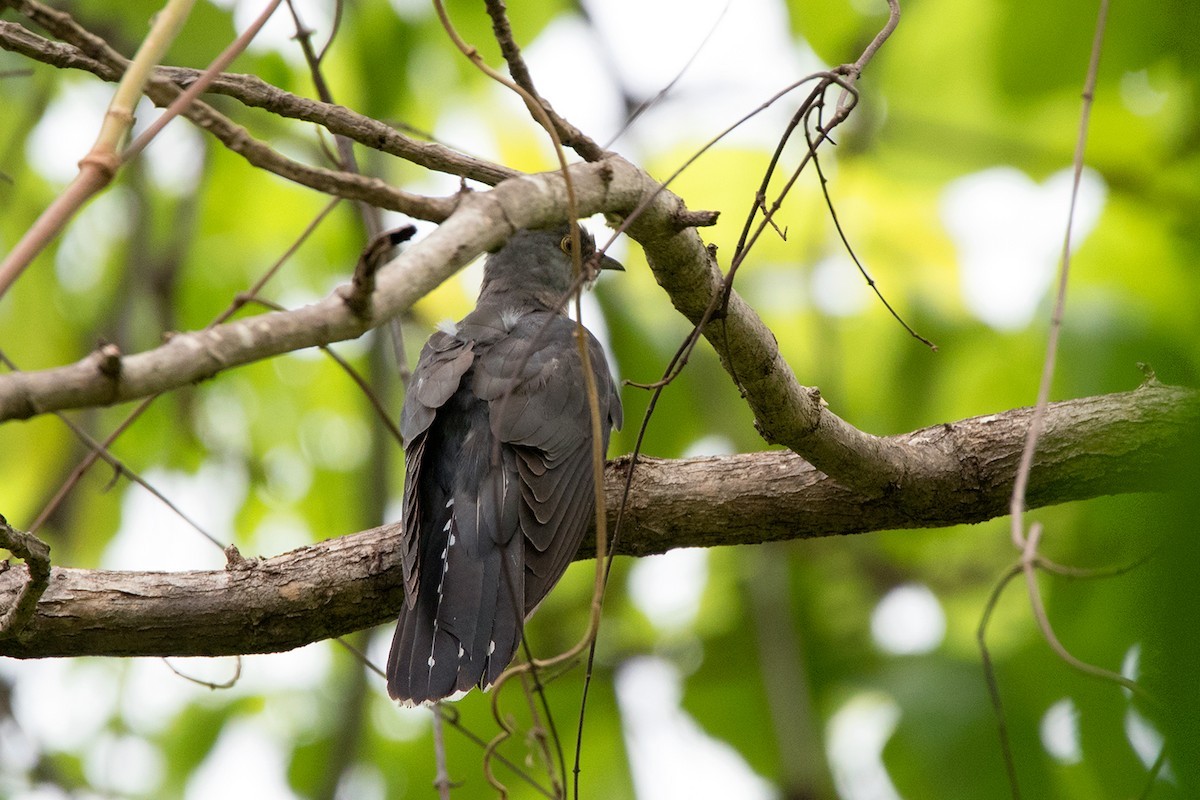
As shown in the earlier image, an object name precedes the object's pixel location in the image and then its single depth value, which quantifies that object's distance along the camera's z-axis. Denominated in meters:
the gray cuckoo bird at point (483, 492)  7.57
